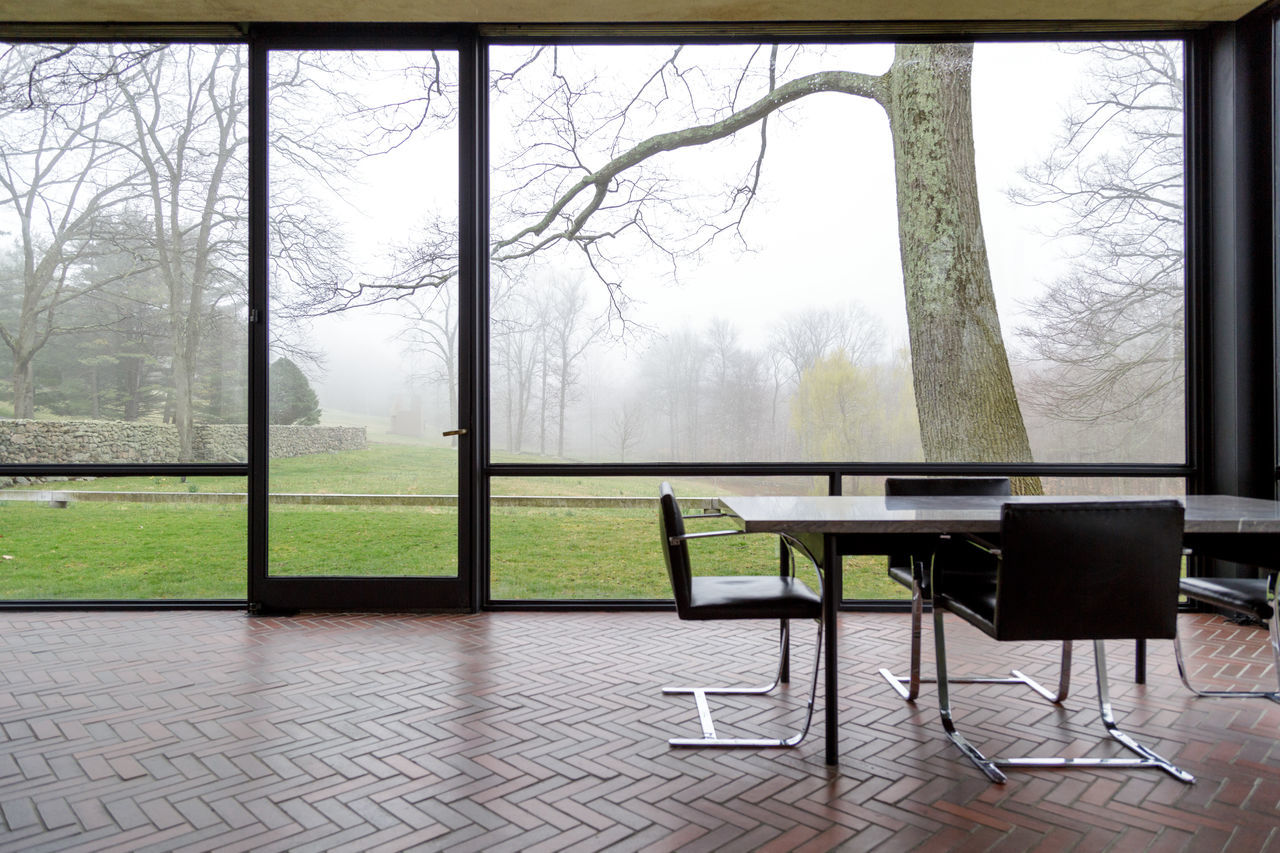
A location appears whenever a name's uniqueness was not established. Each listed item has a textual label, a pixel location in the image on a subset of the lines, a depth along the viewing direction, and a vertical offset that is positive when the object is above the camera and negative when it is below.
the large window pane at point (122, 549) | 6.48 -1.11
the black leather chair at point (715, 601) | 2.81 -0.62
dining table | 2.65 -0.31
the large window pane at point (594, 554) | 7.71 -1.21
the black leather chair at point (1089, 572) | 2.47 -0.44
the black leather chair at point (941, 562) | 3.11 -0.58
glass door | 4.96 +0.82
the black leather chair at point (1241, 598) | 3.02 -0.67
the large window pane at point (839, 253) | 5.27 +1.33
